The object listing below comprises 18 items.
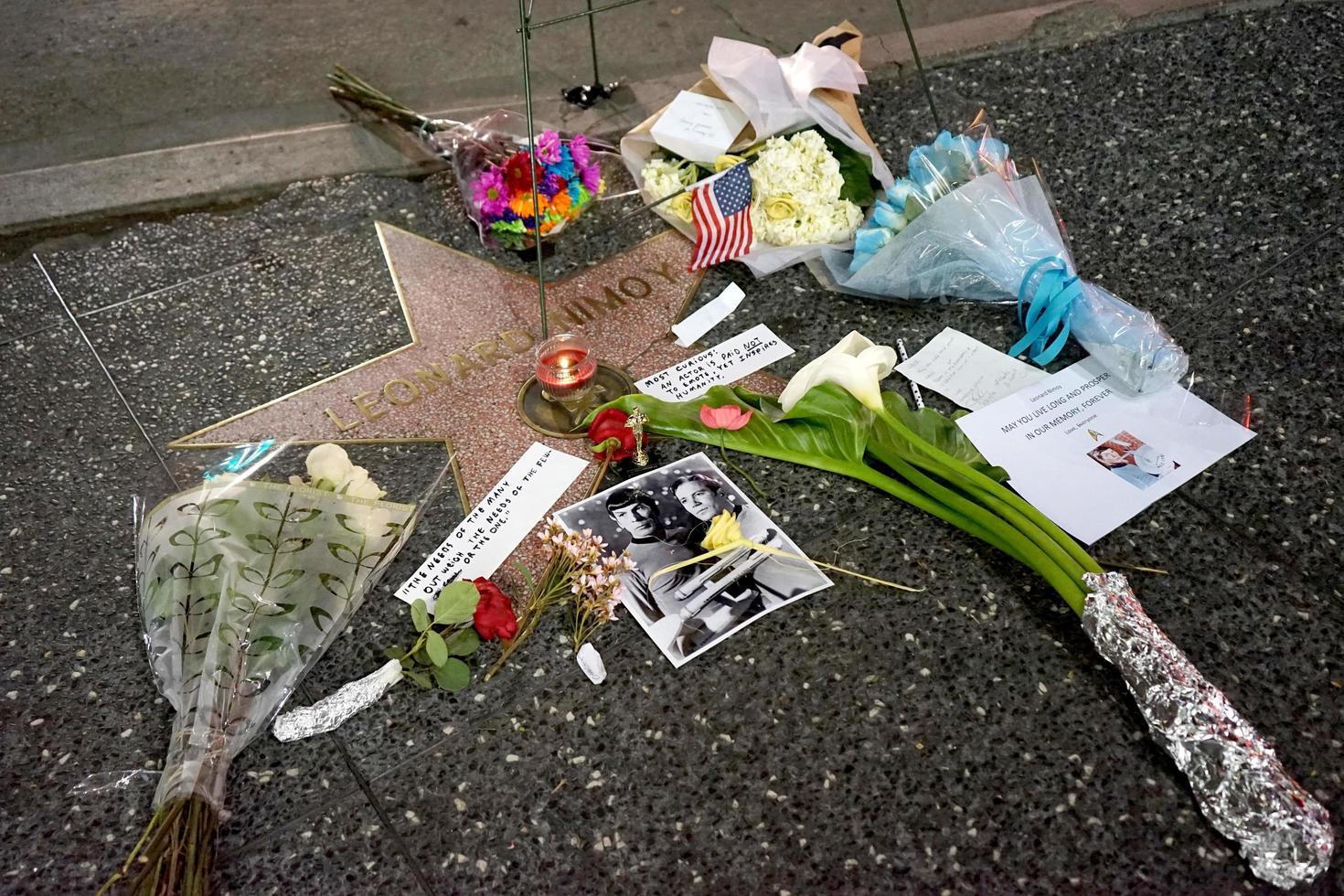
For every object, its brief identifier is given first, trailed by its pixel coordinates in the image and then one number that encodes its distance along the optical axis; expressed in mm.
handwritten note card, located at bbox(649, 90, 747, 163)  2244
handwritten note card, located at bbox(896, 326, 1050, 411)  1885
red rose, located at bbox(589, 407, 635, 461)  1709
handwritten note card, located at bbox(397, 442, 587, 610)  1599
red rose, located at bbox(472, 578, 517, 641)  1467
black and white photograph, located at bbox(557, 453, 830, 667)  1518
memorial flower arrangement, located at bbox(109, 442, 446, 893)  1280
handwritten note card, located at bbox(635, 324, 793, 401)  1894
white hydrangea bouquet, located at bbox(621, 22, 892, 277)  2148
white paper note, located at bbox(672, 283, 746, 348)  2021
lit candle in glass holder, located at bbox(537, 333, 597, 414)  1811
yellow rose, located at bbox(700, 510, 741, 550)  1524
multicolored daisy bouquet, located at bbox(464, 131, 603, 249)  2154
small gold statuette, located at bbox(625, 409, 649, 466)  1707
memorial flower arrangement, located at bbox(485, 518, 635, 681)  1515
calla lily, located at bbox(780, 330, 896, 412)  1684
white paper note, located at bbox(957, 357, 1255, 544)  1682
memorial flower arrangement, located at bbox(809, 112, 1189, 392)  1869
